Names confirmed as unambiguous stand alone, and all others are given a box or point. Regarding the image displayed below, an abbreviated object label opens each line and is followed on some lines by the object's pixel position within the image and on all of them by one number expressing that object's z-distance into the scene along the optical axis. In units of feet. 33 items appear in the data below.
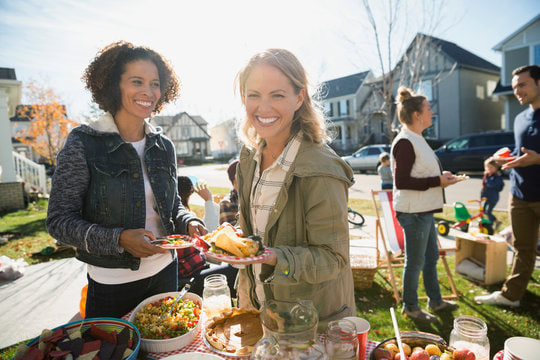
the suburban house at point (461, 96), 92.63
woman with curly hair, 6.15
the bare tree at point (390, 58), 30.37
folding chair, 14.71
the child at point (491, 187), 24.25
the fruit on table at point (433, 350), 4.62
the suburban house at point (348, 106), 122.62
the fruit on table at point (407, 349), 4.70
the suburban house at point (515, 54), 67.54
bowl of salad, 5.31
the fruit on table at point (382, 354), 4.51
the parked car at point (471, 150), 54.19
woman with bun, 11.87
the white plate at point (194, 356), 4.55
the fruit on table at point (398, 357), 4.51
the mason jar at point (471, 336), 4.73
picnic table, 5.25
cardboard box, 15.33
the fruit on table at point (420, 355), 4.39
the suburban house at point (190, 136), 195.62
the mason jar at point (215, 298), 6.58
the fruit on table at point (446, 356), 4.45
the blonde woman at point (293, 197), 5.07
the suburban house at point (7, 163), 38.96
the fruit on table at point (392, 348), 4.63
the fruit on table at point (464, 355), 4.37
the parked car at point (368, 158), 70.18
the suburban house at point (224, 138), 187.93
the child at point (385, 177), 31.32
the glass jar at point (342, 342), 4.22
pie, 5.14
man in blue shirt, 11.69
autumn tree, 66.33
